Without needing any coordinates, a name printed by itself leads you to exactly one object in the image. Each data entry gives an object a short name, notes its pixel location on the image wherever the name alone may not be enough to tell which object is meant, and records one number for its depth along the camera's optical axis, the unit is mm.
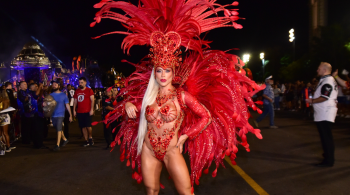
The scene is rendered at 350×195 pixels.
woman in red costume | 3238
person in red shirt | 8750
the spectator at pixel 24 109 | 8711
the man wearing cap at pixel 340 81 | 8214
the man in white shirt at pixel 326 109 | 5945
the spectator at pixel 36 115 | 8633
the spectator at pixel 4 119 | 7902
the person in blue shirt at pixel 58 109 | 8312
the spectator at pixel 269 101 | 11305
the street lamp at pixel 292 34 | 34788
